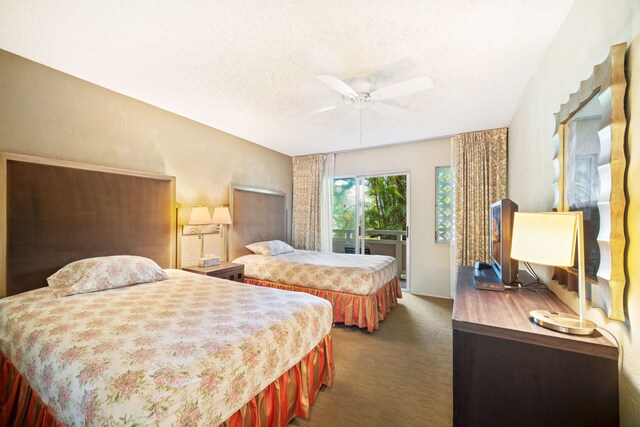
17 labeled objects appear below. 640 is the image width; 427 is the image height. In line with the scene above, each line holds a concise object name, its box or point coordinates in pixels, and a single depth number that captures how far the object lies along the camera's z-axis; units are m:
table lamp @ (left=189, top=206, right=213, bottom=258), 3.27
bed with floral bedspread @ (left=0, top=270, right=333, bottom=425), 1.01
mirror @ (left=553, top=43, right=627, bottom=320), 1.00
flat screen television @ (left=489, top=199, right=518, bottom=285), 1.86
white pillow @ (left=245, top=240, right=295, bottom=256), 4.18
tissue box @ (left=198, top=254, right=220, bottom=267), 3.36
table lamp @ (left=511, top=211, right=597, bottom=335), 1.09
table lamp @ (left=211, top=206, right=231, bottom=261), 3.57
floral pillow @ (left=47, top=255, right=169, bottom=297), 2.11
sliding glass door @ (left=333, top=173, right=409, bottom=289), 5.30
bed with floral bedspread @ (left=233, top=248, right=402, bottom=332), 3.11
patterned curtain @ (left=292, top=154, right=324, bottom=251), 5.36
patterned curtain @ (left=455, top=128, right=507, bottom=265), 3.89
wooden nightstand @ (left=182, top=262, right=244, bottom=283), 3.17
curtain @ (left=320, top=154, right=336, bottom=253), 5.31
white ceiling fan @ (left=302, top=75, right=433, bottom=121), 2.20
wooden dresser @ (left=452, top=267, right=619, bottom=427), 1.01
